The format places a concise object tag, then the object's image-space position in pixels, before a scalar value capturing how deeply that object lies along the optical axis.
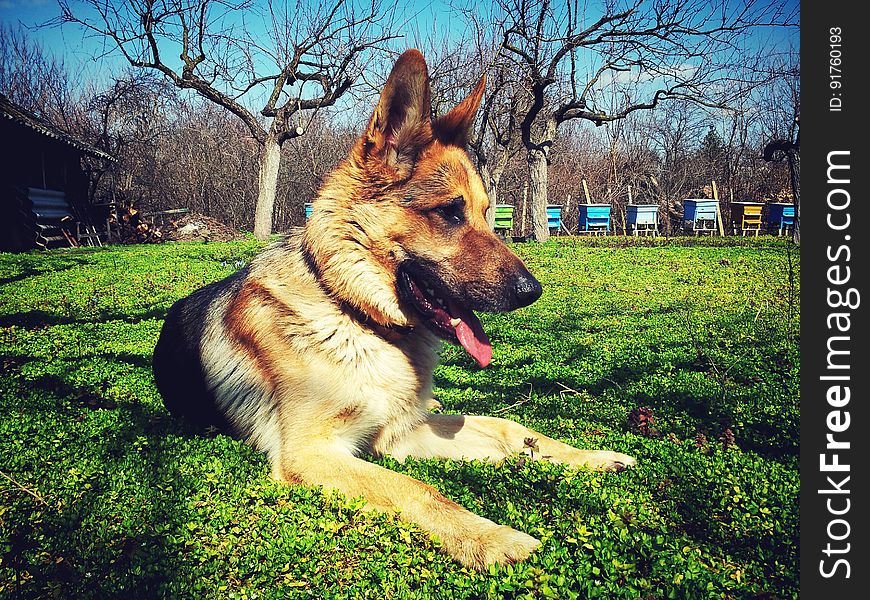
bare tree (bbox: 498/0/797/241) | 17.39
